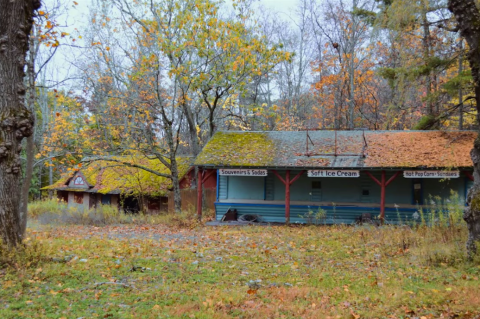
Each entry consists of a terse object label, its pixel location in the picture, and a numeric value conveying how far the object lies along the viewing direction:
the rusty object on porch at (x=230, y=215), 17.45
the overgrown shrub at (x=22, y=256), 6.36
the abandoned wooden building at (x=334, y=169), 15.45
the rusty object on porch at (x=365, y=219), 15.32
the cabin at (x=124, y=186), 22.94
